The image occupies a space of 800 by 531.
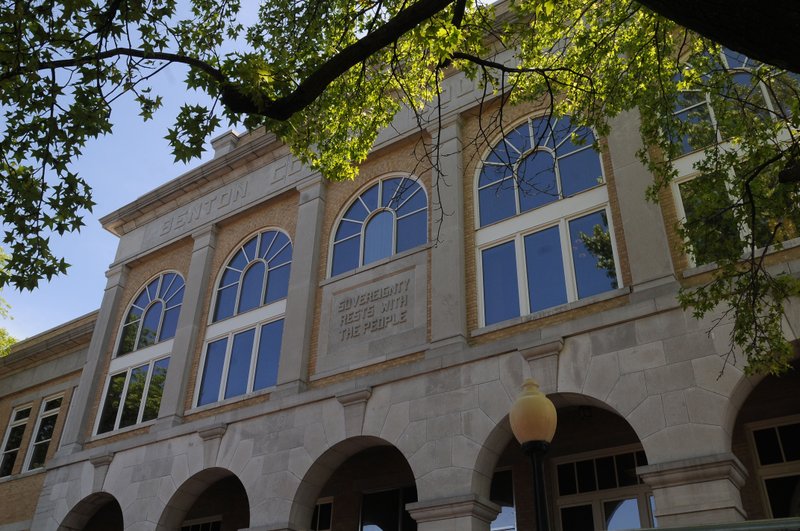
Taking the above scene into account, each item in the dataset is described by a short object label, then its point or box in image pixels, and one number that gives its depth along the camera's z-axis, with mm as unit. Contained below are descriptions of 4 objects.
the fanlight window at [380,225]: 16609
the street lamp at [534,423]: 7133
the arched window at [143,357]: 19609
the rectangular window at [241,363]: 17359
